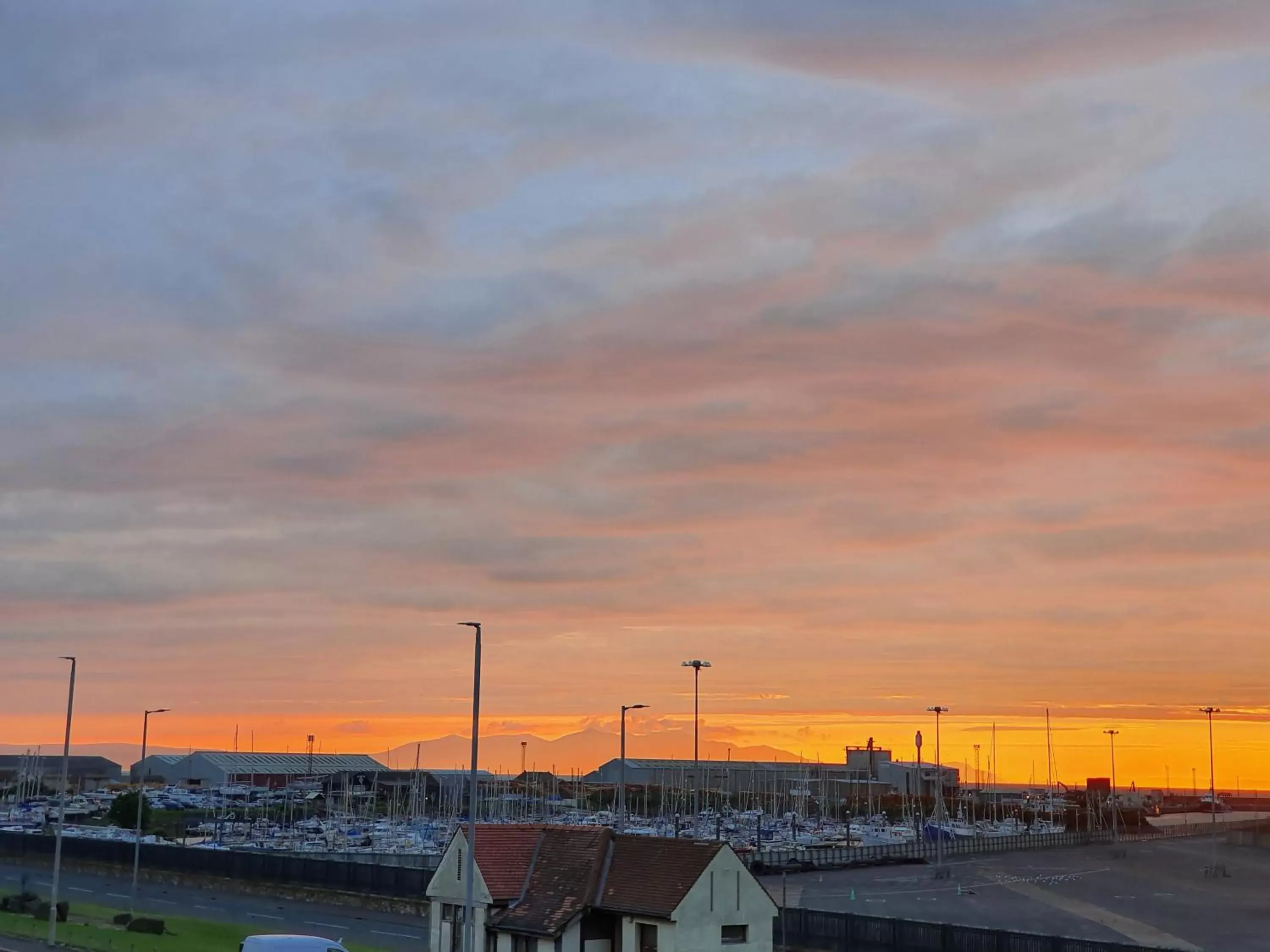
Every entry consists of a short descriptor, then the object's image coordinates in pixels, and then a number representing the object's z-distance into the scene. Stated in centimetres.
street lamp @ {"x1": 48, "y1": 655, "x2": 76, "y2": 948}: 5309
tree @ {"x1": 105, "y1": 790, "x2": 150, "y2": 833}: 16588
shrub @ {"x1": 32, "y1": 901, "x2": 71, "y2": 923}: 6425
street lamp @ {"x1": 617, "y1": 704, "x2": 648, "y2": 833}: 6116
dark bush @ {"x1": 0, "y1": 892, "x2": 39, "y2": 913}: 6869
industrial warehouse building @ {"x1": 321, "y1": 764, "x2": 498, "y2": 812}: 19300
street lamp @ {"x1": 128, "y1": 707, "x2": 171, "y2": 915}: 7231
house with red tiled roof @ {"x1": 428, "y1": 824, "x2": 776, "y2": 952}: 4069
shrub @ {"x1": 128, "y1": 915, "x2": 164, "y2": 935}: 6028
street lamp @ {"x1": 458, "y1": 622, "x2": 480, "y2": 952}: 3947
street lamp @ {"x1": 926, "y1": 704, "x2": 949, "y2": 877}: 10962
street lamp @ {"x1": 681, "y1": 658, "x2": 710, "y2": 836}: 7200
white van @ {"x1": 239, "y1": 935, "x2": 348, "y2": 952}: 3934
